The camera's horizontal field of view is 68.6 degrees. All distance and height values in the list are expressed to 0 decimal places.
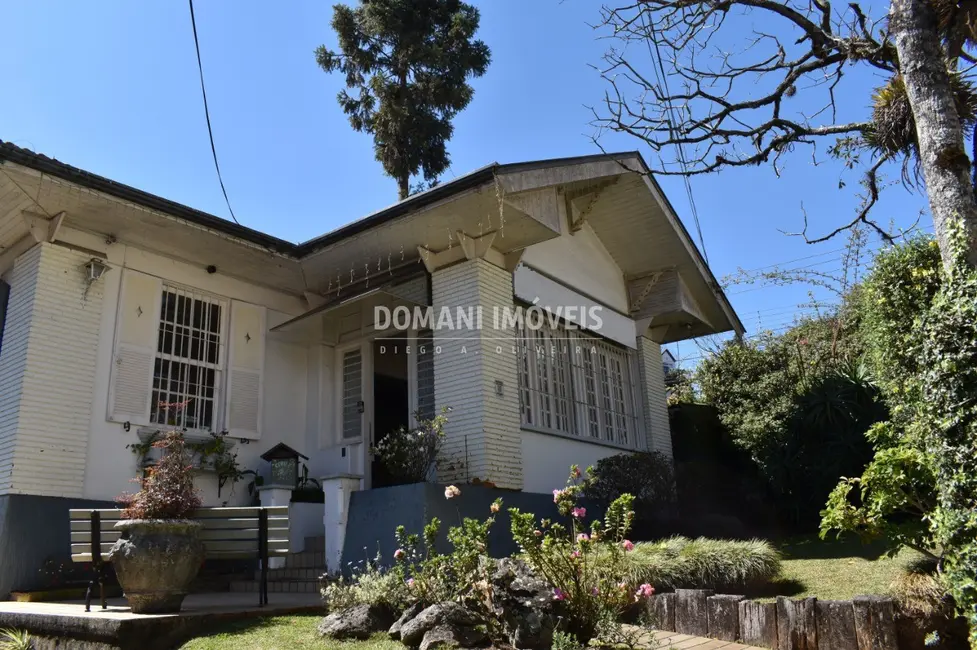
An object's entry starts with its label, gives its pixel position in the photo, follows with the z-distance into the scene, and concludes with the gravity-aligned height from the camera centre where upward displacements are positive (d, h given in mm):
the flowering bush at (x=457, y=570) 5102 -358
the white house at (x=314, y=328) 8141 +2684
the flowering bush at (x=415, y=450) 8523 +842
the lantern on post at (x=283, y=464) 9383 +802
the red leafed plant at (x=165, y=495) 5824 +307
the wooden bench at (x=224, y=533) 5902 -6
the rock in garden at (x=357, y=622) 5160 -695
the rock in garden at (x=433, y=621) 4805 -653
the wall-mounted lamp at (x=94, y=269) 8547 +3099
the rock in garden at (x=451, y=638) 4621 -746
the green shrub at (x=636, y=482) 9531 +399
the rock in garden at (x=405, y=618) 5086 -660
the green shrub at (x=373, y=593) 5484 -518
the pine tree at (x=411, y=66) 19297 +12042
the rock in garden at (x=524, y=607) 4562 -577
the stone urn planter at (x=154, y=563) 5523 -220
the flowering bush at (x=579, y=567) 4777 -347
